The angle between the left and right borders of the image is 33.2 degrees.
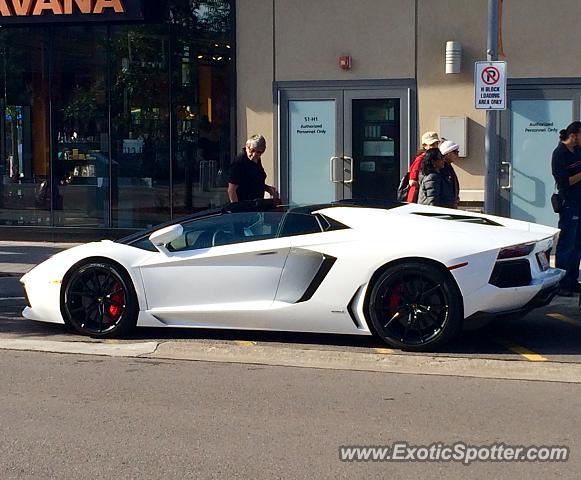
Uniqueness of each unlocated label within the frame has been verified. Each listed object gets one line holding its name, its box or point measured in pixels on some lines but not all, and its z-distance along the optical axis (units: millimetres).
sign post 10891
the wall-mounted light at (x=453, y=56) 13750
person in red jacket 10523
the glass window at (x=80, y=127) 14930
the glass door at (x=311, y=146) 14305
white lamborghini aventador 7625
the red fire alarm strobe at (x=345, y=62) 14117
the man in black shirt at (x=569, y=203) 10336
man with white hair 10969
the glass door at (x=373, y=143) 14203
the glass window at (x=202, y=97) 14633
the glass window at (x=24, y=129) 15141
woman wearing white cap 10164
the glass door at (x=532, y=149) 13672
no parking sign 10742
